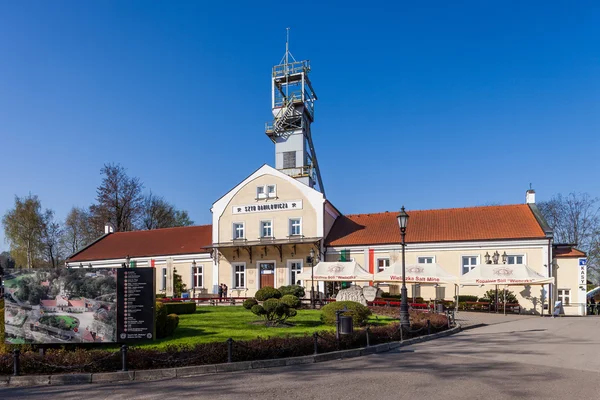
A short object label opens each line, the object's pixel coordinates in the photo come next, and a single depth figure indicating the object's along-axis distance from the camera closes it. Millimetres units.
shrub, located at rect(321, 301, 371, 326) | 16969
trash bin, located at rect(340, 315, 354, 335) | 13117
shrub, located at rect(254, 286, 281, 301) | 21984
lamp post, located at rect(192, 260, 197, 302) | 38000
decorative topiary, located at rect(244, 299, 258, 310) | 19156
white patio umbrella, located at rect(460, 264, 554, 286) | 25531
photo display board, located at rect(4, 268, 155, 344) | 11750
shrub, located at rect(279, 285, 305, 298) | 27930
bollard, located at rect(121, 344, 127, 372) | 10344
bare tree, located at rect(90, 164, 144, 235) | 53375
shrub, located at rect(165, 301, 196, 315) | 21041
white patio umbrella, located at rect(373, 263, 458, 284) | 26375
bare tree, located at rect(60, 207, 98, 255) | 60459
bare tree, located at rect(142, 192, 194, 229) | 60000
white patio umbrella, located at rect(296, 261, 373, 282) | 27448
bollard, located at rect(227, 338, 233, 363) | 11000
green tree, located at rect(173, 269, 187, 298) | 37750
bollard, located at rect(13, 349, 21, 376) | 10172
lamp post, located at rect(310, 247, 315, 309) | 27022
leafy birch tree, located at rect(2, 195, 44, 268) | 54094
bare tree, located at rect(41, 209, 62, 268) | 55375
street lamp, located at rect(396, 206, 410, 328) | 15797
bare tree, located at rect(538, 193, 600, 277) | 44812
